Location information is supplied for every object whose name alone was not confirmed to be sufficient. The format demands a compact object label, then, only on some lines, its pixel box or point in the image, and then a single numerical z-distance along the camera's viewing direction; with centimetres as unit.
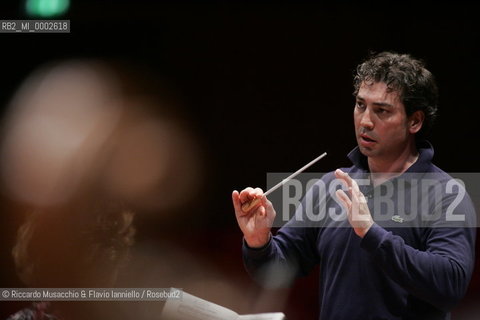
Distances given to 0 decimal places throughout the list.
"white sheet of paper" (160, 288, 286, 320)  1193
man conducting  1188
